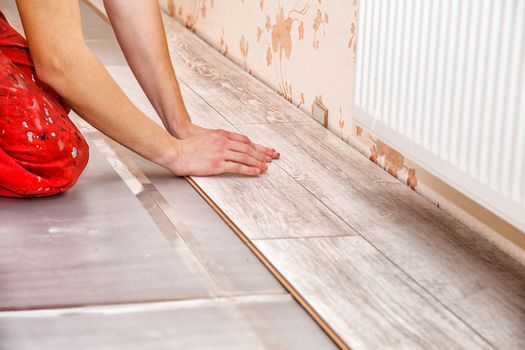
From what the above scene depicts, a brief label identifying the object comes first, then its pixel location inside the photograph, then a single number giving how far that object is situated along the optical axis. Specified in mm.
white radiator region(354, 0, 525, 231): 1954
